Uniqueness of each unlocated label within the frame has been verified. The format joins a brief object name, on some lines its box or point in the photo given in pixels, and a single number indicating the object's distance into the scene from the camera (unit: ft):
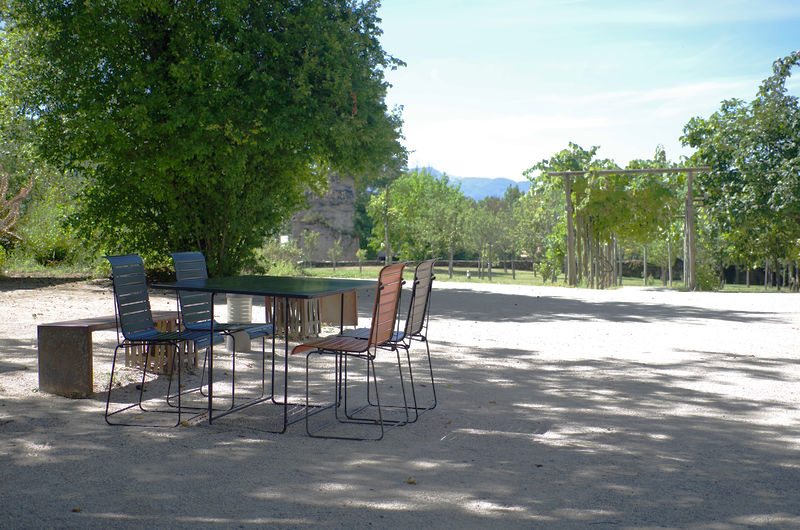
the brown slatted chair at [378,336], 15.06
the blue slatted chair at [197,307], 19.30
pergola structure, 60.61
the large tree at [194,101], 44.34
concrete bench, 18.15
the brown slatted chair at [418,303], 16.14
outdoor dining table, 15.83
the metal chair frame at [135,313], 16.93
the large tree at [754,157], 61.72
